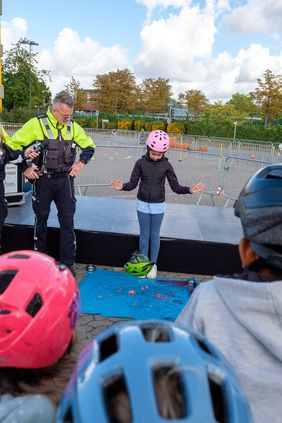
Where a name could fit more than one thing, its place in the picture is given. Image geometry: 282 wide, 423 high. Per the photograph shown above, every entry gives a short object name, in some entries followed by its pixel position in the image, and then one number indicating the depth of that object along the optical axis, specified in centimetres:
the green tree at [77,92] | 6512
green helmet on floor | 541
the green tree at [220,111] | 5222
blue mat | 472
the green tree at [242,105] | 5185
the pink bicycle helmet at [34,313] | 163
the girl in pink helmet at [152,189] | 541
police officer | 493
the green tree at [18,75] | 4169
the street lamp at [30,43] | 3965
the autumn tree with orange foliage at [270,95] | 4049
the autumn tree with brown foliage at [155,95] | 6059
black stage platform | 578
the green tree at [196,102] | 6106
